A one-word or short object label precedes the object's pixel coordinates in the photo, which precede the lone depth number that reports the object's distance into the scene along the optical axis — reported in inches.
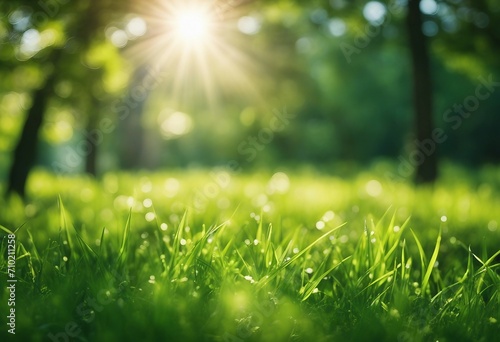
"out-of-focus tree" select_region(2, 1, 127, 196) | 276.8
